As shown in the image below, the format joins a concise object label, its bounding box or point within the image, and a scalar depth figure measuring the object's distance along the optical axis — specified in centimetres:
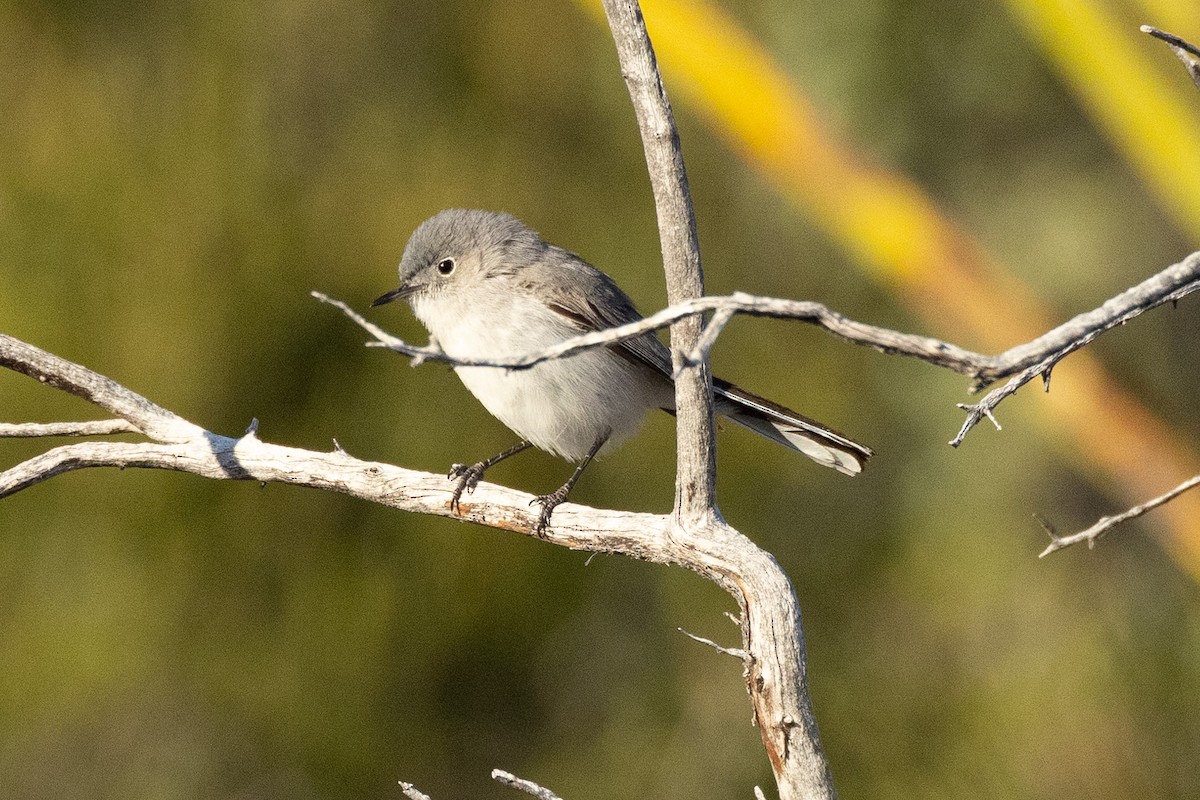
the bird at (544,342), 345
